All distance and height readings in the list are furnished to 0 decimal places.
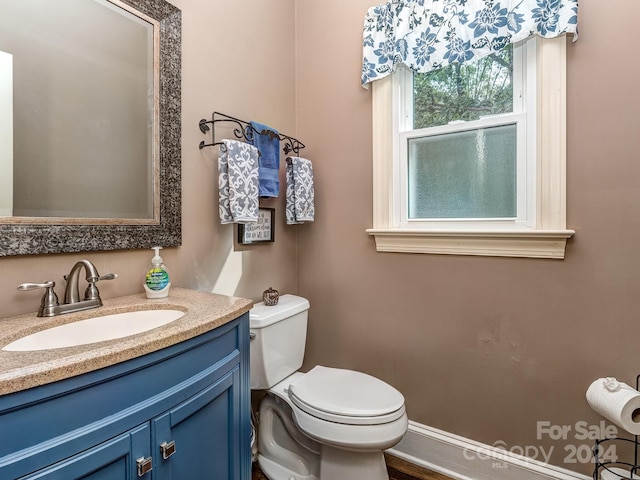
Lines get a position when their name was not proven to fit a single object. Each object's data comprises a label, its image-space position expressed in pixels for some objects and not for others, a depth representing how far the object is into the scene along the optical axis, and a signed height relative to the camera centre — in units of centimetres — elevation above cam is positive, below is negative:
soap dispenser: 113 -15
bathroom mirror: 93 +38
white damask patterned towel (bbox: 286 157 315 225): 173 +25
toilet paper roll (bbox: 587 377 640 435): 103 -54
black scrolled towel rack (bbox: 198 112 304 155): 143 +51
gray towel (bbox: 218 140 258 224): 137 +23
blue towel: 156 +40
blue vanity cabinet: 57 -38
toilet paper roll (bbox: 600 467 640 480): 110 -83
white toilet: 120 -68
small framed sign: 161 +4
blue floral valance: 126 +89
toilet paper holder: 116 -82
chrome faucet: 92 -16
